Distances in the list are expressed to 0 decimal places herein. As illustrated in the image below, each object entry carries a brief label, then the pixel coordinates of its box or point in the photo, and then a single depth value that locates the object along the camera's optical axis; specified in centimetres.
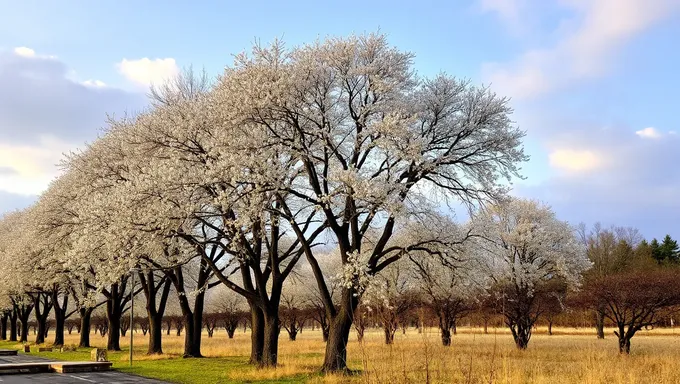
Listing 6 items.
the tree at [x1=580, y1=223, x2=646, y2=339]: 6850
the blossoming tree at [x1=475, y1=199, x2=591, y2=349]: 3769
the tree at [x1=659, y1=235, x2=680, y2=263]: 8165
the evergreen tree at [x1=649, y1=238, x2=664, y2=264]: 8154
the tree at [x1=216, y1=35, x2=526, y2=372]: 2108
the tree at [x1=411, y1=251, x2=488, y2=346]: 2420
